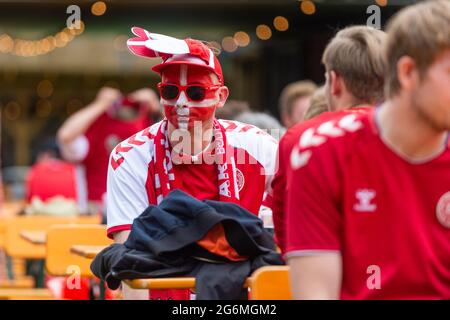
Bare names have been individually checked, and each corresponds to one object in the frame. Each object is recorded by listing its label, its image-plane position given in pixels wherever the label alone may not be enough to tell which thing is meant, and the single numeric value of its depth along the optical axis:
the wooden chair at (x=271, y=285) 5.05
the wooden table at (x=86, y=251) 7.00
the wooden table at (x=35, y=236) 9.32
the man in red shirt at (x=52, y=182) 15.51
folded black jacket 5.49
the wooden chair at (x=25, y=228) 11.46
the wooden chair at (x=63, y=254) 8.75
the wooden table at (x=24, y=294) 9.26
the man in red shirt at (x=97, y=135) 14.64
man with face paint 6.78
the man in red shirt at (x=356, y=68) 5.91
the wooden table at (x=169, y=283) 5.41
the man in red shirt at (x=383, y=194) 4.38
